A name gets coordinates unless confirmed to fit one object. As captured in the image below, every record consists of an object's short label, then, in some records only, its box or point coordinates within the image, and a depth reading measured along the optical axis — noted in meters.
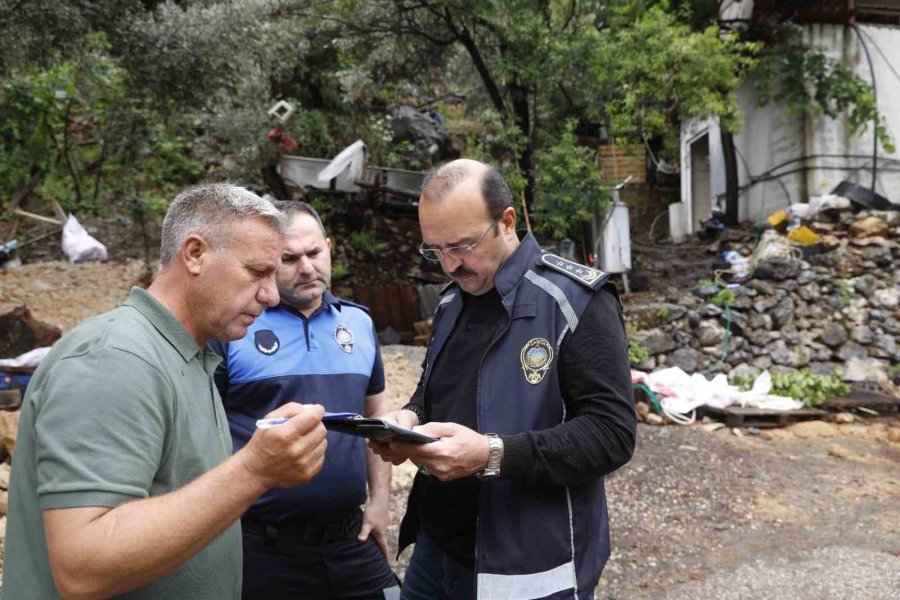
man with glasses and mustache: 1.99
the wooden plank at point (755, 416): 8.23
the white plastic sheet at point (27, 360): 6.43
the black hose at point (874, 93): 12.90
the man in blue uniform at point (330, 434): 2.51
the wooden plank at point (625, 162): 13.51
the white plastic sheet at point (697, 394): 8.41
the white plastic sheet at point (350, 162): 13.61
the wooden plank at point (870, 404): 8.73
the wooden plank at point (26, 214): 11.86
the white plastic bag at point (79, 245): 12.50
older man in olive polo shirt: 1.31
